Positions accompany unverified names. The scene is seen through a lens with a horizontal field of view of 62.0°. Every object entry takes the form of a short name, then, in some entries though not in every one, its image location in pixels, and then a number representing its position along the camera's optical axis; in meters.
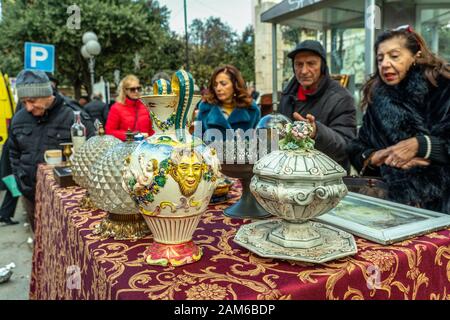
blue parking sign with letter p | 4.03
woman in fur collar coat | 1.49
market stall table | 0.80
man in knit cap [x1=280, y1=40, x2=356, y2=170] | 2.02
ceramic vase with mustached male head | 0.85
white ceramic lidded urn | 0.87
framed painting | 1.04
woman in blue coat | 2.61
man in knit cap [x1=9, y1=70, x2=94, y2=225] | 2.99
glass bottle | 2.20
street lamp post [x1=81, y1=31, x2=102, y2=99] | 7.86
